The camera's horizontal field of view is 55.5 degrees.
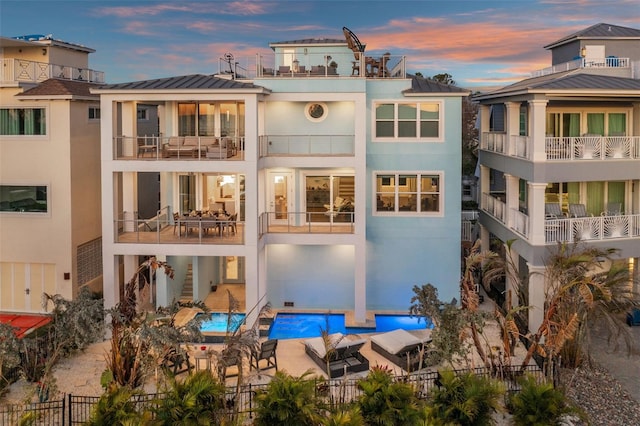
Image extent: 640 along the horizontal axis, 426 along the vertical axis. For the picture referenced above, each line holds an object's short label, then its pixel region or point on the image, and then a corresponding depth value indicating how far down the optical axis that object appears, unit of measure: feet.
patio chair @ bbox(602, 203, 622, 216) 75.31
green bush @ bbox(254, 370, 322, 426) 40.98
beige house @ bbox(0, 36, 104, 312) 72.13
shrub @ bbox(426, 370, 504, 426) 42.50
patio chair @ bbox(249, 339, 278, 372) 54.60
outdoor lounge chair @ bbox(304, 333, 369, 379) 54.70
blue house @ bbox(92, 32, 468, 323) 71.72
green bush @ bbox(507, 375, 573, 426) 41.98
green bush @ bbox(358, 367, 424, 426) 41.11
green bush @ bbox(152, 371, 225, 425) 41.16
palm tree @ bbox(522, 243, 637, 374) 50.29
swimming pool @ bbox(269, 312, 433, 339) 68.85
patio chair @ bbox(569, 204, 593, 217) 73.92
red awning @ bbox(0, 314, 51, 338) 67.41
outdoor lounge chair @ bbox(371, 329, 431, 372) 56.83
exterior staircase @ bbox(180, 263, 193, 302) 77.56
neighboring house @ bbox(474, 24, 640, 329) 65.05
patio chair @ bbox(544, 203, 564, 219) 73.82
